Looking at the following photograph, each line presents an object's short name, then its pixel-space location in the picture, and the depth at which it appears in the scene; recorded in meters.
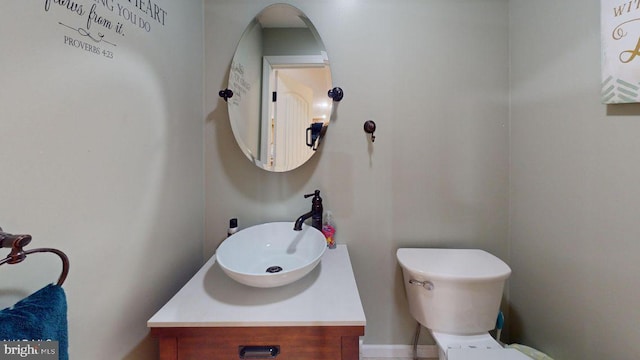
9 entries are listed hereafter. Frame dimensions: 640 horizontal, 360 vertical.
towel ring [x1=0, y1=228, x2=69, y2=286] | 0.42
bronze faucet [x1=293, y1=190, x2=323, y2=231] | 1.21
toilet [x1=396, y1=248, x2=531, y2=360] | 1.00
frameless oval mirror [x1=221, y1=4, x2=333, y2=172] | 1.24
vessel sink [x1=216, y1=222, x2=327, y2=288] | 1.00
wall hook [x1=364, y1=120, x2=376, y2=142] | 1.25
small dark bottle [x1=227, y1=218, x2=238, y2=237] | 1.18
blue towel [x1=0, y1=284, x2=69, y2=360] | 0.42
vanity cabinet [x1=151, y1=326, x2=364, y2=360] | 0.70
